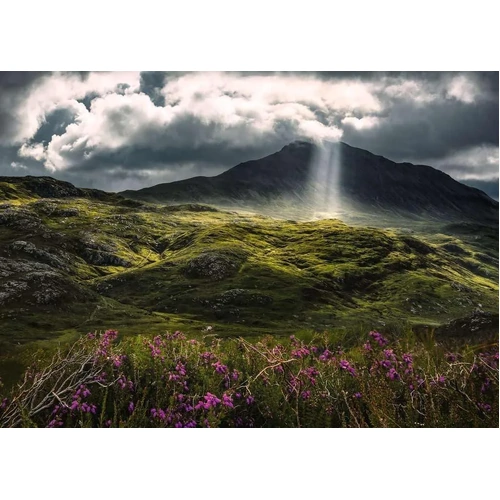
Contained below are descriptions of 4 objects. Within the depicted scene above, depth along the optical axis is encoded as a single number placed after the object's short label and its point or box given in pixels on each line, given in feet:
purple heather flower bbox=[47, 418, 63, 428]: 18.61
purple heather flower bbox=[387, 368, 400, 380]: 21.09
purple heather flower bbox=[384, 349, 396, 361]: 22.18
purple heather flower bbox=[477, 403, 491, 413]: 20.81
